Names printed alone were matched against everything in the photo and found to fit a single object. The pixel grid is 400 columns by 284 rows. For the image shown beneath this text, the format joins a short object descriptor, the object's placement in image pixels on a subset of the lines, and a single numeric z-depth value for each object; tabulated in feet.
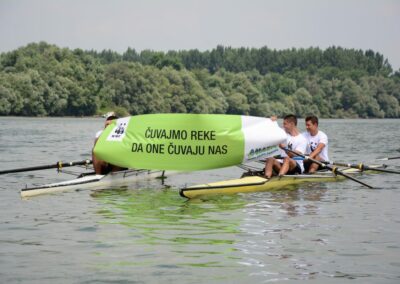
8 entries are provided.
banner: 49.73
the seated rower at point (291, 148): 55.98
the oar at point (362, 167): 59.06
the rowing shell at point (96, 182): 49.15
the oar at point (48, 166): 52.70
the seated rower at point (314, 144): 59.82
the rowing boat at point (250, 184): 48.93
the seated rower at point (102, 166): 54.85
